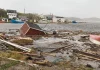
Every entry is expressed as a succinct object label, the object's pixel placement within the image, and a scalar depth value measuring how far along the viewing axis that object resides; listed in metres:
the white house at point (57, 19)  166.62
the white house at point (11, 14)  140.12
